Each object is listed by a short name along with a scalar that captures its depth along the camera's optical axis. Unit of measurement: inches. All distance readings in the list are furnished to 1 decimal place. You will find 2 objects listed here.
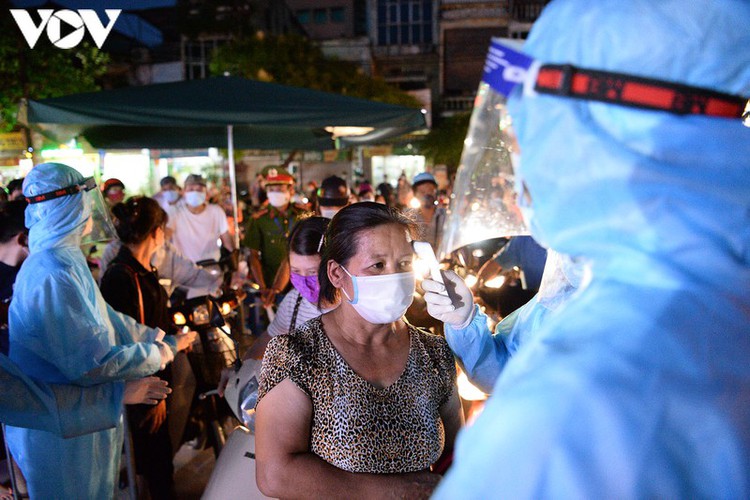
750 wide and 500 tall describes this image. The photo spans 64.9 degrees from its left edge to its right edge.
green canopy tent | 228.8
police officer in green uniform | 261.1
